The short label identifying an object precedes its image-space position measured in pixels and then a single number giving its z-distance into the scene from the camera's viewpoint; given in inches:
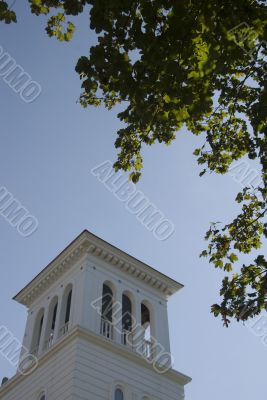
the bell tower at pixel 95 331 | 884.0
